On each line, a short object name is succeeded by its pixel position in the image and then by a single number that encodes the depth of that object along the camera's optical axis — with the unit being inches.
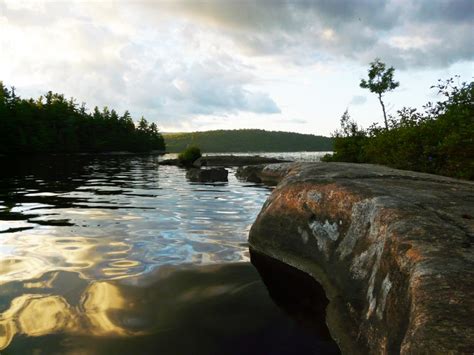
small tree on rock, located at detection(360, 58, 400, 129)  1310.3
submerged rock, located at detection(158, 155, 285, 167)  1485.0
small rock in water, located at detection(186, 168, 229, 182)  668.7
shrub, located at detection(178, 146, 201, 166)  1429.6
